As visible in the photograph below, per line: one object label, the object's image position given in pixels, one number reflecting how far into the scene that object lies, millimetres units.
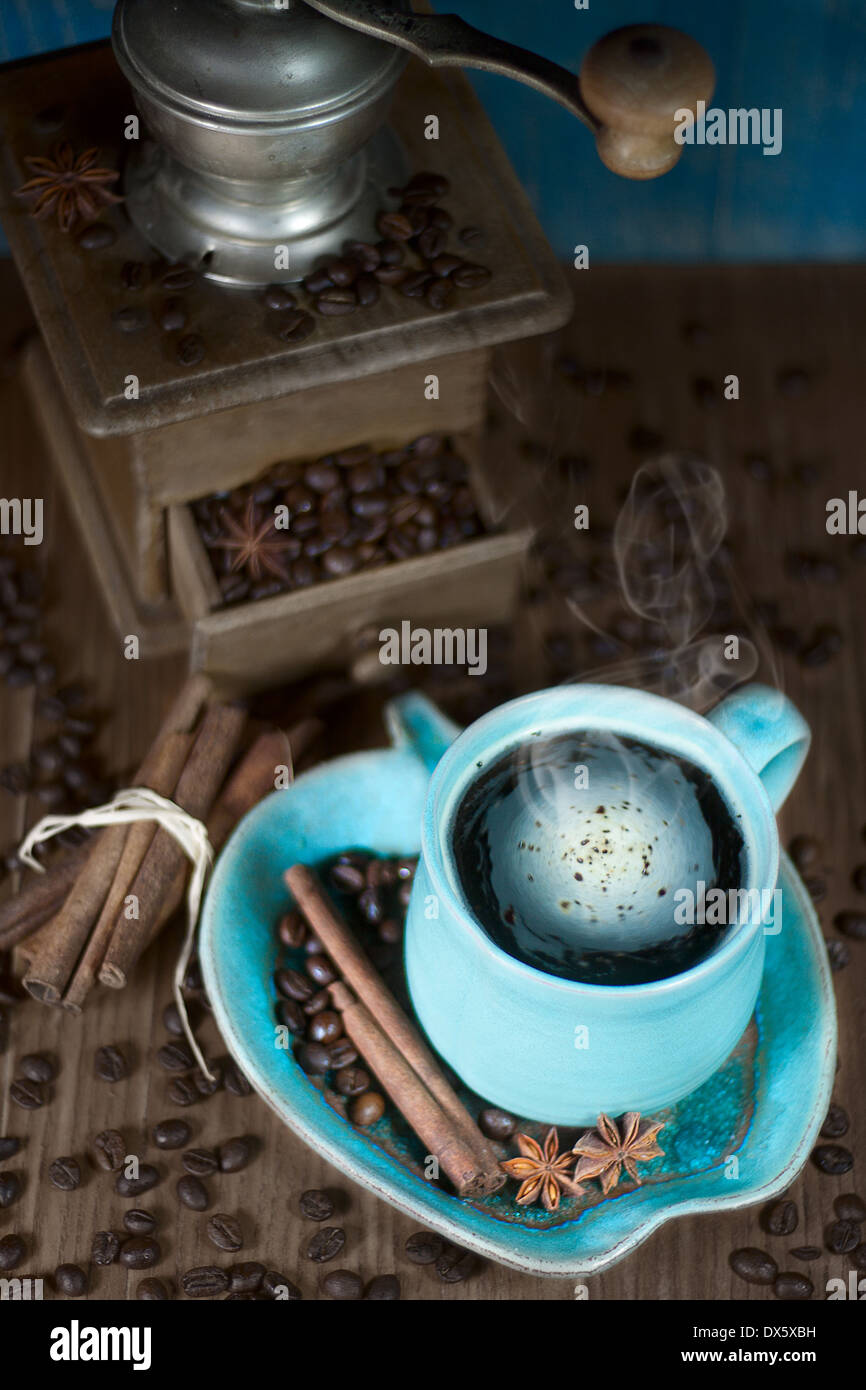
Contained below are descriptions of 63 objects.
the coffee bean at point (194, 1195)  626
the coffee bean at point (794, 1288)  620
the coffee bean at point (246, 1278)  617
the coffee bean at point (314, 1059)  603
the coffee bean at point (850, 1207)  632
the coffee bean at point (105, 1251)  619
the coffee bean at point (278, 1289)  617
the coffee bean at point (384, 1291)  617
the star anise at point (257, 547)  669
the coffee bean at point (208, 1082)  644
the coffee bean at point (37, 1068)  644
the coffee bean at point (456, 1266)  617
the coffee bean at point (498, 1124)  597
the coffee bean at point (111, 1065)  645
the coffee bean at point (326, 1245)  620
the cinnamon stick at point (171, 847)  640
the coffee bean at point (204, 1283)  615
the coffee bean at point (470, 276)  640
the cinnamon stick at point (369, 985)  599
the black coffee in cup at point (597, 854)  564
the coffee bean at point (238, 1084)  644
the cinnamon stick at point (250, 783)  668
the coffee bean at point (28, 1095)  642
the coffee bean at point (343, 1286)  615
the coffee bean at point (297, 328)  629
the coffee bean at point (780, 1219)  629
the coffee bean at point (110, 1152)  634
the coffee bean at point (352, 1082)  602
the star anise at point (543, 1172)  584
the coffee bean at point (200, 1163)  632
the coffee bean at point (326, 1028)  607
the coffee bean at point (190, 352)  624
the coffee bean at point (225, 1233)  622
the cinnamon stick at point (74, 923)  638
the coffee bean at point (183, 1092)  640
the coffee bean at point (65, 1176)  630
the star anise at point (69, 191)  647
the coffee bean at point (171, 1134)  634
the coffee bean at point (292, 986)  610
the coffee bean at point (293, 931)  614
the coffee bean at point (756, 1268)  622
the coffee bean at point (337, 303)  634
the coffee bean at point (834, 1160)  639
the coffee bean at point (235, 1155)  632
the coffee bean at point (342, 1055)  606
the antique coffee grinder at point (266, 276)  589
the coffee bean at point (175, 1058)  646
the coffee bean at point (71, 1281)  616
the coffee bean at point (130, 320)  630
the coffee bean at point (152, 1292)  615
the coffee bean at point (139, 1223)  625
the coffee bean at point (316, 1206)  624
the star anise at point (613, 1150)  582
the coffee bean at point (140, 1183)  629
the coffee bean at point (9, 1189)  628
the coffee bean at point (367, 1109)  596
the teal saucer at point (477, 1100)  569
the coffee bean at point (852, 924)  671
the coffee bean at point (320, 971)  615
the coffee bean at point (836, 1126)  643
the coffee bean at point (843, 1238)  628
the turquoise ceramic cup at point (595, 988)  545
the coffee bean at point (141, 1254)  618
